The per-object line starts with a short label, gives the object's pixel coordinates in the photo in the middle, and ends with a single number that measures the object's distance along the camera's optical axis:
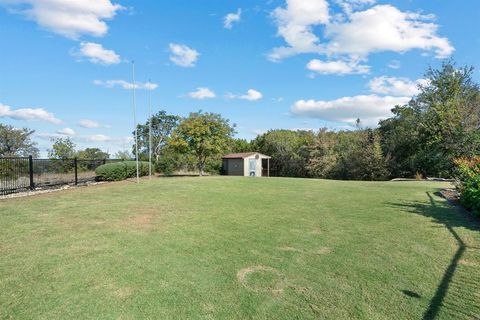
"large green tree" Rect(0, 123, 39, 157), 26.08
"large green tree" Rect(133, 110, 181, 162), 38.44
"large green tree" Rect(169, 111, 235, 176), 22.97
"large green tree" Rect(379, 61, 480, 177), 19.36
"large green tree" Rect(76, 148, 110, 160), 25.71
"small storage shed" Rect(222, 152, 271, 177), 30.38
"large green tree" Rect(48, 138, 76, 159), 25.89
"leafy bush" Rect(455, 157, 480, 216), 6.50
